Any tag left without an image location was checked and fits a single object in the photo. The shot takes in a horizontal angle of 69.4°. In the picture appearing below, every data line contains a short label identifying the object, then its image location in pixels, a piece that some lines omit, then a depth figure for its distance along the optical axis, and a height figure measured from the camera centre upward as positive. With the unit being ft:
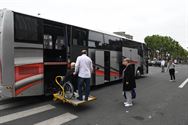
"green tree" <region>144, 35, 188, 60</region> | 169.05 +17.42
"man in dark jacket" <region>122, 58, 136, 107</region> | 16.41 -2.33
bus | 14.92 +1.07
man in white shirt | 15.77 -1.36
